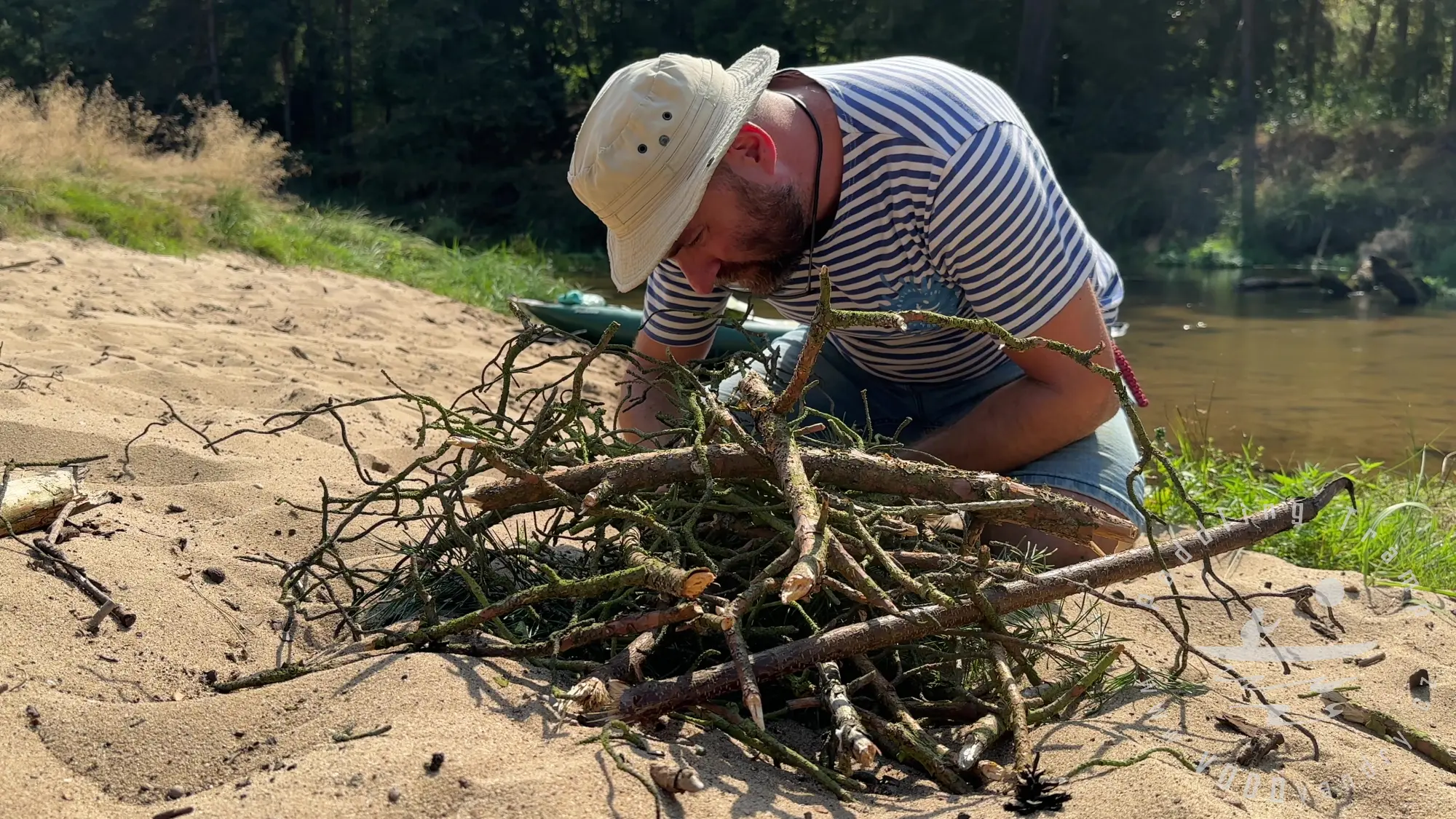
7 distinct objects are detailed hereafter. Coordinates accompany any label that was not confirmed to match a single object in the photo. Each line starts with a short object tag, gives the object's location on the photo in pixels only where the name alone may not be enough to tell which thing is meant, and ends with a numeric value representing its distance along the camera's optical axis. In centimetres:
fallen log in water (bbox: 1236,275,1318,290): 1452
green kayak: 570
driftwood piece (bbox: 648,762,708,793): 137
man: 220
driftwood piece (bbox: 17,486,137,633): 182
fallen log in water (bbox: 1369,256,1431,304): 1286
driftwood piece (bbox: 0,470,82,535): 198
